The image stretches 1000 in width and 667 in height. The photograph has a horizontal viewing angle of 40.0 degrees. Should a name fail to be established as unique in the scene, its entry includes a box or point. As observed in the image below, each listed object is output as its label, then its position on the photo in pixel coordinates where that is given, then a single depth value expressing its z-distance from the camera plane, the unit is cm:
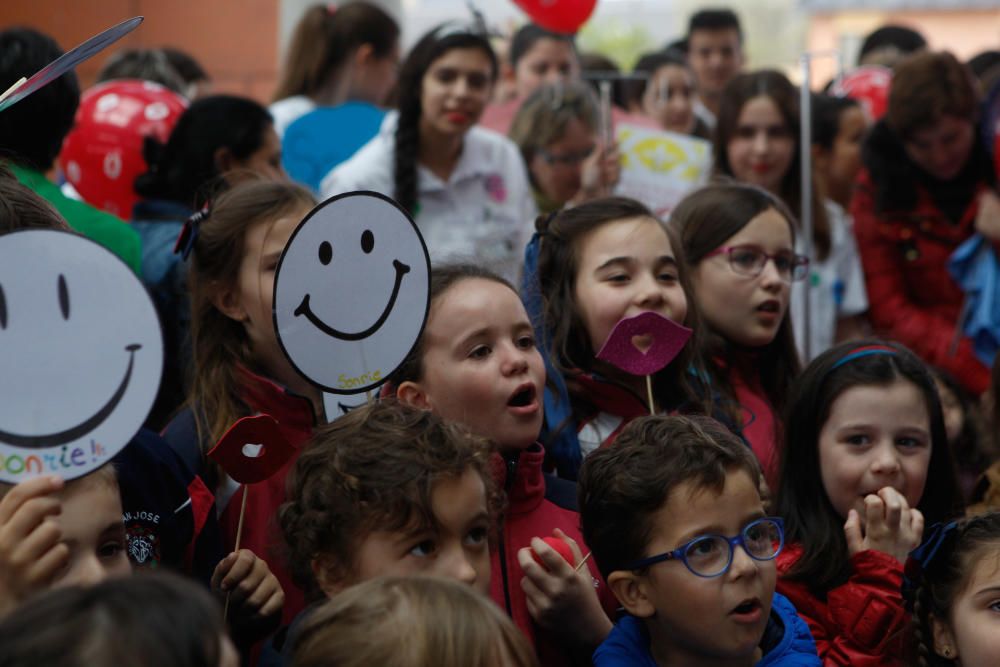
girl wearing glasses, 372
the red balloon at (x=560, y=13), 558
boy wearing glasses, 242
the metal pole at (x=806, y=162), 500
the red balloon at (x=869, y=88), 692
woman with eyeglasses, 568
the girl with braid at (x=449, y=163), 480
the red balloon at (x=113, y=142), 463
